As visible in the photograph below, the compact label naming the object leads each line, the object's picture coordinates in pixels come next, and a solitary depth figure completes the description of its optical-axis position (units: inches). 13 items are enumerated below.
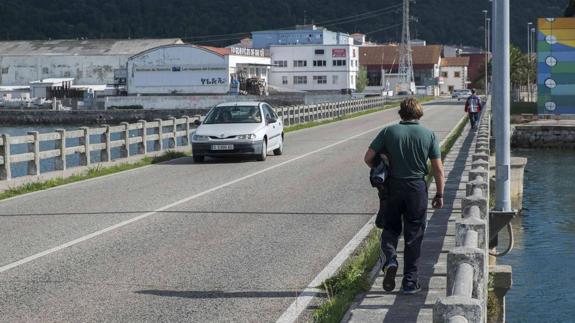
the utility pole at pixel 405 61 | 5128.0
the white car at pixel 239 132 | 976.9
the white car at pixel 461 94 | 4655.5
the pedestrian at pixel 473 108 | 1608.0
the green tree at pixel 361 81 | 5944.9
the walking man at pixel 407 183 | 327.9
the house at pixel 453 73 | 7121.1
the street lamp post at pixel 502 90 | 505.9
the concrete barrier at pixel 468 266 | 187.0
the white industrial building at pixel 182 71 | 4424.2
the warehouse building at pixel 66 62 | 4894.2
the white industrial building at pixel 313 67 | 5472.4
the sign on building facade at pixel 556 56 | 2223.2
